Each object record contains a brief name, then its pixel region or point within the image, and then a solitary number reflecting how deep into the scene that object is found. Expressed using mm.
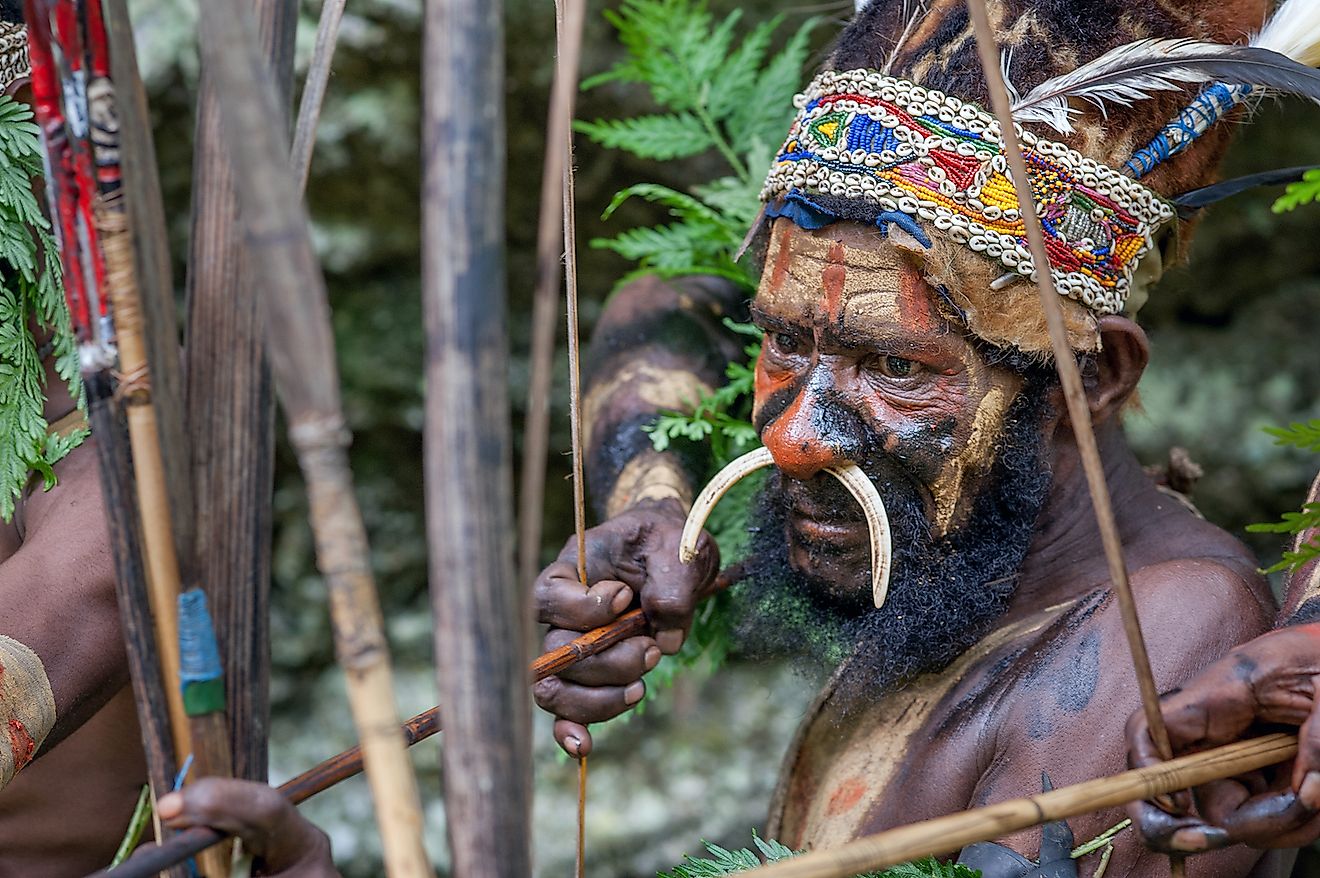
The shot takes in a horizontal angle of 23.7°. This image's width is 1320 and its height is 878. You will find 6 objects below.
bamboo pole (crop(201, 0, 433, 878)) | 1191
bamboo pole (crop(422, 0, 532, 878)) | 1188
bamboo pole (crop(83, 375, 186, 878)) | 1399
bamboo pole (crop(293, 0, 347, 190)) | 1437
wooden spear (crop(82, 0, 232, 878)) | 1384
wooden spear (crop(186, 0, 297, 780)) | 1414
